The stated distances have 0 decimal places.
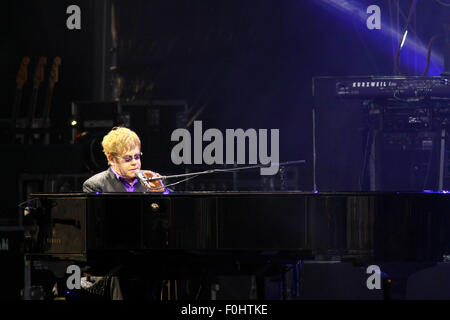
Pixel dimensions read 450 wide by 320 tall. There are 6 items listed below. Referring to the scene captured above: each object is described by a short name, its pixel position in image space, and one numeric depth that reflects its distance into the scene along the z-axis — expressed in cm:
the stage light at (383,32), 1463
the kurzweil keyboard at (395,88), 1317
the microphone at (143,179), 999
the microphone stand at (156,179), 948
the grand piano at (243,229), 879
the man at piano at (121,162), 1070
